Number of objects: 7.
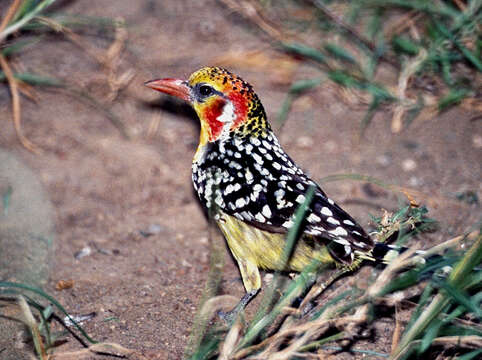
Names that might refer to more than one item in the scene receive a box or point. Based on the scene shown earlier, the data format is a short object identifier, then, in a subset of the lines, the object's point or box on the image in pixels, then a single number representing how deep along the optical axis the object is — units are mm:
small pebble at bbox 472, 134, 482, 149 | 9649
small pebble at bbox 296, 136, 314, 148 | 9914
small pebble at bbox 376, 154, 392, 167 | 9456
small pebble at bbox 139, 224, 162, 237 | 8672
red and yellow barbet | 6289
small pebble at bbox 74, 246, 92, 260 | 8120
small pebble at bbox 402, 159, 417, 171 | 9375
